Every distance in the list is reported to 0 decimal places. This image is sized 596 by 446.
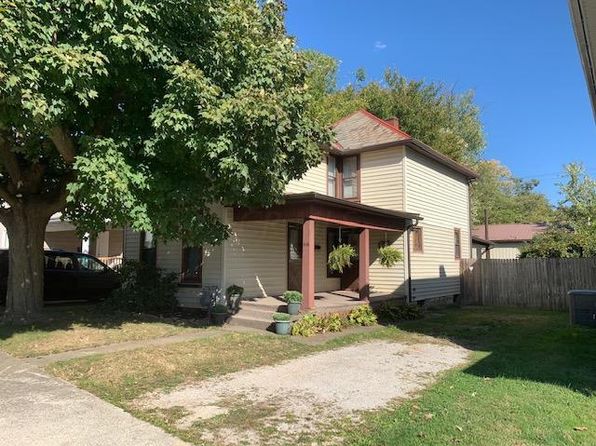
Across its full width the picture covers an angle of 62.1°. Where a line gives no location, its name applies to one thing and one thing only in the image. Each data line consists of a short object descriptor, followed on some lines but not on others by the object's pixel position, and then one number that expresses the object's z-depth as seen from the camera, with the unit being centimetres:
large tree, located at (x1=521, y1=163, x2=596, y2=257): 2084
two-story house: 1295
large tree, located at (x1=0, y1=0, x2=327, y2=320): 723
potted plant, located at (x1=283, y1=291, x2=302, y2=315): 1132
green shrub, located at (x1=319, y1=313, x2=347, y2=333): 1145
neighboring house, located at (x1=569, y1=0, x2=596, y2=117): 477
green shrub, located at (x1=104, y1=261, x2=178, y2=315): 1330
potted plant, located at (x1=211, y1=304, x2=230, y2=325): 1166
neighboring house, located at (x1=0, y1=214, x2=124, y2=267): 2214
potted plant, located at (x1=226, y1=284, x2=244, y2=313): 1248
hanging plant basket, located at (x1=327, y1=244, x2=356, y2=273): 1312
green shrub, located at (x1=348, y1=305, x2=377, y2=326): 1284
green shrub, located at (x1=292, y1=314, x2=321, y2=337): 1081
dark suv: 1500
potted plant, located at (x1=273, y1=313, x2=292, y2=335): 1070
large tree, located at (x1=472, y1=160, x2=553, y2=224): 4778
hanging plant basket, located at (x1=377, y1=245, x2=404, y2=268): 1471
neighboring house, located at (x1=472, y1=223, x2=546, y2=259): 3919
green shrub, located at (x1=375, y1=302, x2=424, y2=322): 1402
